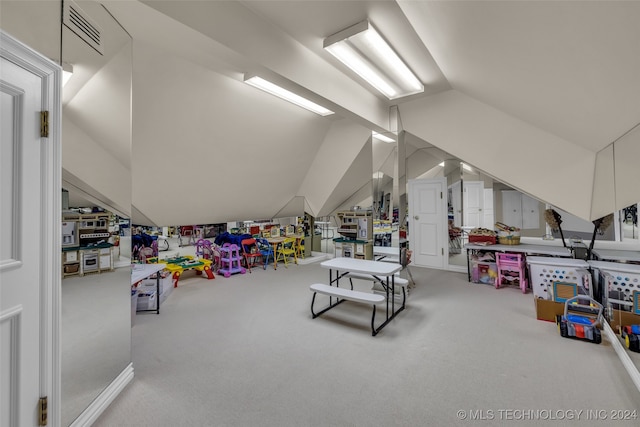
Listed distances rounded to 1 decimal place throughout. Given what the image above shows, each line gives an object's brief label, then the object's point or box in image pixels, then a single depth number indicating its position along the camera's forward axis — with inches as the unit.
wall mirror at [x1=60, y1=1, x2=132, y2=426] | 62.8
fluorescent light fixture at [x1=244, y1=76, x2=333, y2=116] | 136.0
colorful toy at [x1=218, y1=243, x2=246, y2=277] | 217.3
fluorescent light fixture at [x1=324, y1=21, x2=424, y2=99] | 100.7
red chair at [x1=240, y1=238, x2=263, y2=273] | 231.2
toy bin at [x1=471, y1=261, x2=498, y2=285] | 184.9
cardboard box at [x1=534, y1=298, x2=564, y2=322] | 124.3
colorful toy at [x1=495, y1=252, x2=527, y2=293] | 171.0
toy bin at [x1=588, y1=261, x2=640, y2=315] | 114.6
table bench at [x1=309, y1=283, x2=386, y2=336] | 114.6
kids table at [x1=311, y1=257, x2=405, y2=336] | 118.3
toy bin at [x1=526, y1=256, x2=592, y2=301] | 135.3
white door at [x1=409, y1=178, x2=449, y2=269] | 228.5
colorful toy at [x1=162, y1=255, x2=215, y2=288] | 186.7
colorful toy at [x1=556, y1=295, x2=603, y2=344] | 106.9
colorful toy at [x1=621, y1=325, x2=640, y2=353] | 93.0
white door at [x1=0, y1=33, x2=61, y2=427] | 47.6
